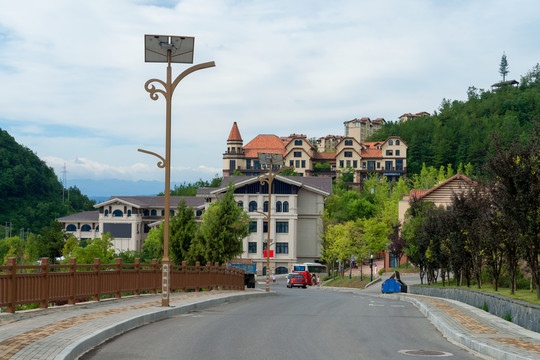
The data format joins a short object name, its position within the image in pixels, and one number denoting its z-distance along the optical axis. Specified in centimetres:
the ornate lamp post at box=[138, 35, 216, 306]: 2020
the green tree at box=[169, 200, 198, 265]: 4416
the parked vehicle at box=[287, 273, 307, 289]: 6526
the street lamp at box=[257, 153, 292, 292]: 4675
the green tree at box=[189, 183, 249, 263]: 4275
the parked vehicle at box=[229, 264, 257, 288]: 5225
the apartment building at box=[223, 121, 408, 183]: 15425
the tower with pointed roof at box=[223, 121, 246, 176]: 15500
